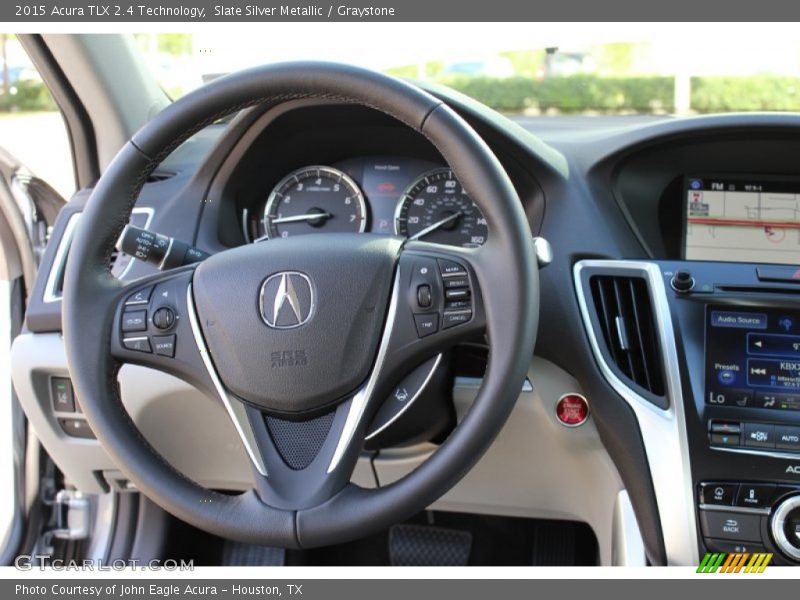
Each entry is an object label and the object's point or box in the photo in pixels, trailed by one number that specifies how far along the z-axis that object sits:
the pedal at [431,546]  2.38
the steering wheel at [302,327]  1.25
